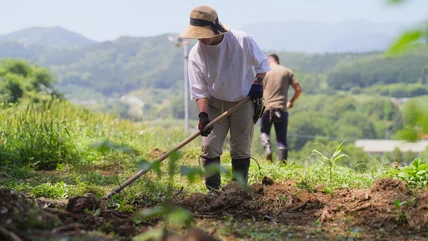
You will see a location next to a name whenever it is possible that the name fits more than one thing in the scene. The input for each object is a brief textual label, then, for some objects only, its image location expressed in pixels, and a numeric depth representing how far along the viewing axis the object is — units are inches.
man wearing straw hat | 209.8
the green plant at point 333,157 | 236.4
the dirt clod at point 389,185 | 196.1
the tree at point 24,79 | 1798.6
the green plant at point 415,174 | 211.2
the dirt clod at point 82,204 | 154.1
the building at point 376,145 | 3166.8
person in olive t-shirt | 365.4
